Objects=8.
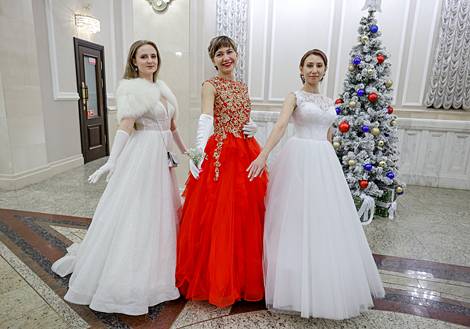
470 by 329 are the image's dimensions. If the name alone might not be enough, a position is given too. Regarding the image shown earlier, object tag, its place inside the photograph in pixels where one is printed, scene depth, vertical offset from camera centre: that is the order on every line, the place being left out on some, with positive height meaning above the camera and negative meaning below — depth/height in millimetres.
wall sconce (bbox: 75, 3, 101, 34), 5582 +1434
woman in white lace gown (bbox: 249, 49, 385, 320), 1756 -754
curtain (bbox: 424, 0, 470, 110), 5449 +945
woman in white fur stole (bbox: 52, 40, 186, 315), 1839 -775
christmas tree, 3609 -146
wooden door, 5859 -21
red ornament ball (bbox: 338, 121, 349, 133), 3639 -245
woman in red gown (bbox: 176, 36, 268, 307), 1912 -725
